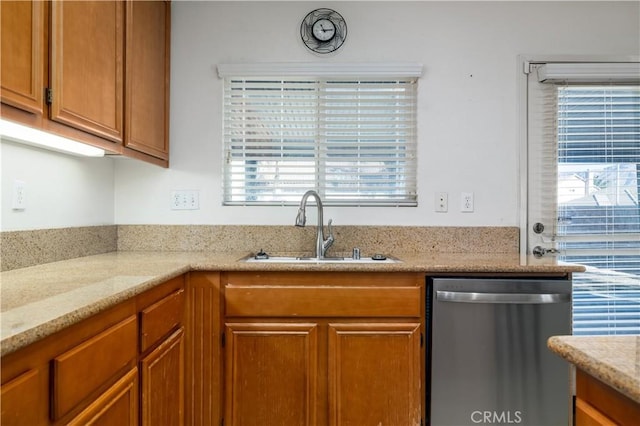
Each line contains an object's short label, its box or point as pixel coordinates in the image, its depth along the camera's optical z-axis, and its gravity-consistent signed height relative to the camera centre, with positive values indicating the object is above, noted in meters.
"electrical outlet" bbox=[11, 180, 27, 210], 1.41 +0.04
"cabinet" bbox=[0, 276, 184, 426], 0.74 -0.42
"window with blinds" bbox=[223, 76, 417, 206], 2.16 +0.41
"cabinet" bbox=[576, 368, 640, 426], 0.58 -0.33
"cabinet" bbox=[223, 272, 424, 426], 1.58 -0.63
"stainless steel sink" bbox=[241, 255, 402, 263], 1.97 -0.28
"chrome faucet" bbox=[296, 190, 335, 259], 1.91 -0.09
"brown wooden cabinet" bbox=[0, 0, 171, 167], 1.05 +0.49
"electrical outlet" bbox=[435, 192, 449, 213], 2.16 +0.04
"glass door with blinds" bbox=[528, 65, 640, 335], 2.15 +0.13
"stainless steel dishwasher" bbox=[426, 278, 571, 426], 1.59 -0.64
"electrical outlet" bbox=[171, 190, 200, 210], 2.15 +0.05
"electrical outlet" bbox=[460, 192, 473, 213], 2.17 +0.07
